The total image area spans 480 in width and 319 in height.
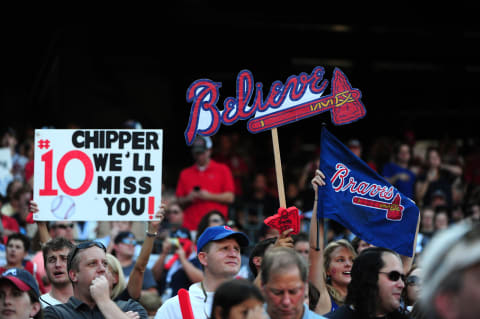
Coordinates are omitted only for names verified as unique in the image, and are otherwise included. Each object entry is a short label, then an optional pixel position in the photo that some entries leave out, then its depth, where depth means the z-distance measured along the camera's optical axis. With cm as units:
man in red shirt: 1991
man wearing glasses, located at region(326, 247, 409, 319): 848
